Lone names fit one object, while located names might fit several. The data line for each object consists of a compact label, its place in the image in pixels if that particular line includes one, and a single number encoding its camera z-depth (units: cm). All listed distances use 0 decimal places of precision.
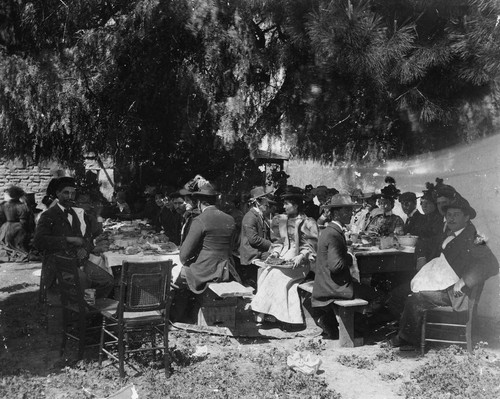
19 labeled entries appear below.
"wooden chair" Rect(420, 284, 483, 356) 595
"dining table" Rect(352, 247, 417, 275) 703
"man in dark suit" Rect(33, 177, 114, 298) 679
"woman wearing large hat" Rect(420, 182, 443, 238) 832
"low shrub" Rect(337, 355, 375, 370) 572
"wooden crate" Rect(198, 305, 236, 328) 701
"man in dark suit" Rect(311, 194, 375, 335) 641
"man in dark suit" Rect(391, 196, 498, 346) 594
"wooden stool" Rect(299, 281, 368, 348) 642
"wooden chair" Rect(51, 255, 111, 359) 546
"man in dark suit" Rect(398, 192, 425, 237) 870
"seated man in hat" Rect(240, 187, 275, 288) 816
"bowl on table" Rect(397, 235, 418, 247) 746
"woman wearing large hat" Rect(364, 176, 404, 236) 884
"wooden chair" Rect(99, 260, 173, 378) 508
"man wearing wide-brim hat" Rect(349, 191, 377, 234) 1102
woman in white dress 724
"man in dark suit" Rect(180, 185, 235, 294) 695
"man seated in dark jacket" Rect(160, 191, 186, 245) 1123
